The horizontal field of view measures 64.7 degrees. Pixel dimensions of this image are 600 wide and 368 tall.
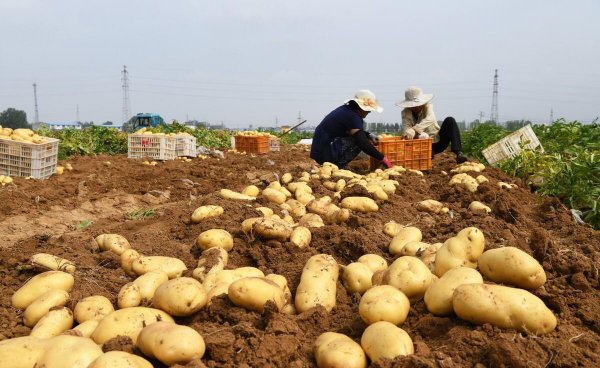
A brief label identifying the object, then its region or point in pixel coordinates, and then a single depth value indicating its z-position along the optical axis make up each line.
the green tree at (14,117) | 55.31
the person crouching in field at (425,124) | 8.63
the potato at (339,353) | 1.88
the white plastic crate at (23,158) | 8.24
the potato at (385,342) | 1.89
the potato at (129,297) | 2.59
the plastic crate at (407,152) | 7.83
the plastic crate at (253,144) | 15.88
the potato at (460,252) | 2.60
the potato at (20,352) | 1.92
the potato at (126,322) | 2.21
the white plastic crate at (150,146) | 12.12
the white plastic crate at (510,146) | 7.80
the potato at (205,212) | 4.05
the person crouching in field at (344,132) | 7.94
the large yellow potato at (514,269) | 2.25
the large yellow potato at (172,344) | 1.93
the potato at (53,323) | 2.38
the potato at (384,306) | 2.15
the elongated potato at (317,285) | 2.51
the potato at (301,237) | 3.32
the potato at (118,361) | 1.80
